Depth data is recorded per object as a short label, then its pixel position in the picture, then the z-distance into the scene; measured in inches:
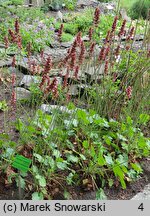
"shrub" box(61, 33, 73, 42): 230.6
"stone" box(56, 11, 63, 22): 275.2
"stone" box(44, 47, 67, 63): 188.3
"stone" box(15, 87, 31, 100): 141.7
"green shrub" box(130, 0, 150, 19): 332.8
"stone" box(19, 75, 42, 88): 151.4
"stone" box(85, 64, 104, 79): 156.4
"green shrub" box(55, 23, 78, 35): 252.3
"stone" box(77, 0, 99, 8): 332.2
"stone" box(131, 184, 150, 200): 105.3
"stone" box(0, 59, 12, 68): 166.9
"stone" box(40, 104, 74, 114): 121.9
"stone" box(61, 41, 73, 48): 220.4
